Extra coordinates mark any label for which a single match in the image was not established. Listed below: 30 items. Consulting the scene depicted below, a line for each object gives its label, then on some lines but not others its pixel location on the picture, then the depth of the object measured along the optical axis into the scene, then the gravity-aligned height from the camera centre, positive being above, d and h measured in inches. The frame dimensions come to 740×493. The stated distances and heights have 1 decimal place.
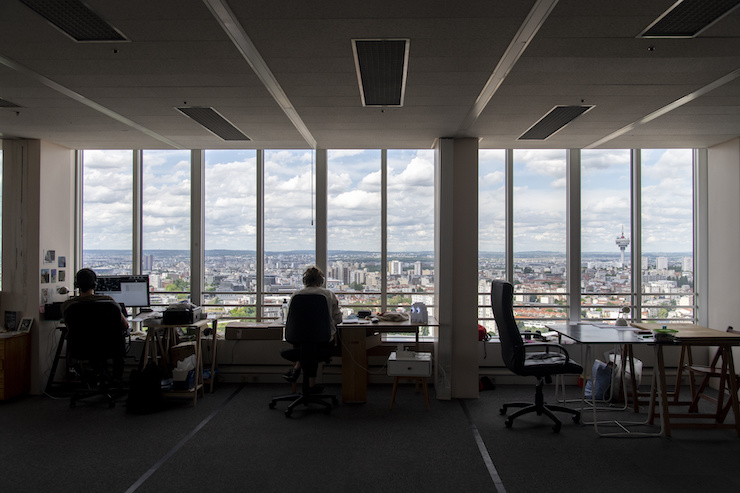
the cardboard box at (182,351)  198.7 -43.1
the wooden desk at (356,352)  190.2 -41.8
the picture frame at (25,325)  199.2 -32.2
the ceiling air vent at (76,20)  92.3 +50.6
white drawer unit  182.5 -45.9
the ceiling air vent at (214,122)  162.7 +51.5
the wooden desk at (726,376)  155.3 -43.6
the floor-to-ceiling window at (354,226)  239.1 +14.7
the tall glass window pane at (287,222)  240.7 +16.7
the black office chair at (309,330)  169.3 -29.1
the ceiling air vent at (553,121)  161.3 +51.8
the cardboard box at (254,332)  214.7 -37.8
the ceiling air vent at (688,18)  92.7 +51.4
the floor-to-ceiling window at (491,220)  236.4 +18.0
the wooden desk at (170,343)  187.6 -40.7
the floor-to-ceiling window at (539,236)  235.5 +9.6
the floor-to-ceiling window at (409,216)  237.8 +20.0
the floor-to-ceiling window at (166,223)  239.8 +15.9
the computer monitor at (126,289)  217.6 -17.5
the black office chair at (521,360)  159.8 -38.8
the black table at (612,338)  152.6 -28.8
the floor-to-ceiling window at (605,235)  235.8 +10.5
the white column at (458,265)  200.2 -4.8
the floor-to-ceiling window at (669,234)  235.1 +11.1
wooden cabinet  187.6 -47.7
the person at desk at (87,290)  182.1 -15.6
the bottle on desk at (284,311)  224.8 -28.7
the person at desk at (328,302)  175.9 -23.4
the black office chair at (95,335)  176.9 -32.6
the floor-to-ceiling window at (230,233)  239.8 +10.7
